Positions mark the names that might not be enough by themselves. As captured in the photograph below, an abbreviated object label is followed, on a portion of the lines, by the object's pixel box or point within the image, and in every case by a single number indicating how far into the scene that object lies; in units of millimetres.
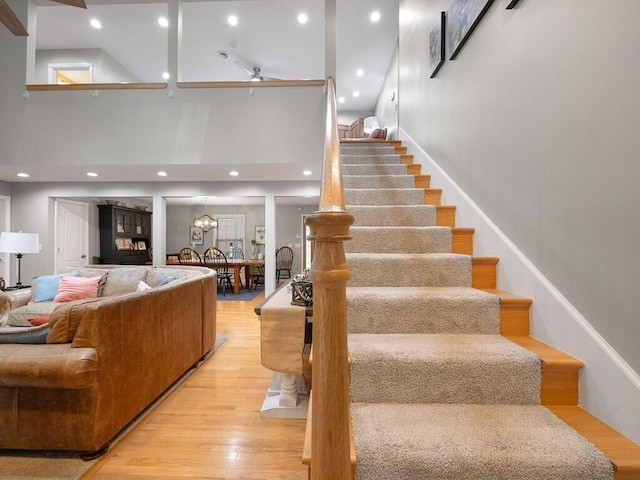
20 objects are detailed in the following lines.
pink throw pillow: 3749
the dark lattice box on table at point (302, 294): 2021
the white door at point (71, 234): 6035
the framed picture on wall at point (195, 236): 10008
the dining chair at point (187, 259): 6809
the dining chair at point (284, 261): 9203
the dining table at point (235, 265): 6664
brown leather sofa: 1580
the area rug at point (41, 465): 1547
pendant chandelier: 7621
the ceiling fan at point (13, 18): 1947
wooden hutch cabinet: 7383
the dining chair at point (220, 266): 6727
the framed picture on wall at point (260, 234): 9844
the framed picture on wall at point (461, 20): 1972
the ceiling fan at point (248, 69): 5637
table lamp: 3705
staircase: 900
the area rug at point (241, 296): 6188
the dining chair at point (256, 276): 8365
